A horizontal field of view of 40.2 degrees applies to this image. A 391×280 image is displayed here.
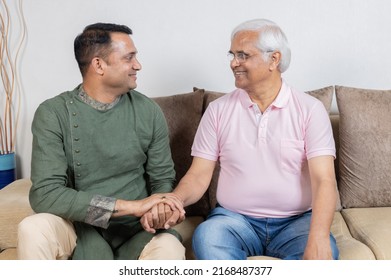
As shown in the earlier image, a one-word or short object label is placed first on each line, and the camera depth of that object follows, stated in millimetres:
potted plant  2414
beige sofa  1983
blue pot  2420
